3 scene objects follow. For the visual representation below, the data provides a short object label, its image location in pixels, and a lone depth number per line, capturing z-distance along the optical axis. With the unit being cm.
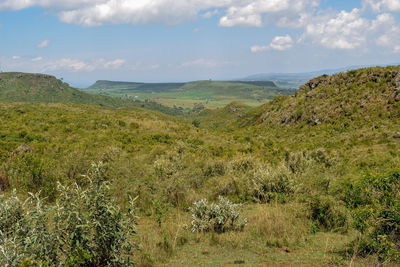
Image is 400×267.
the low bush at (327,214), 859
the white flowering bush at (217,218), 852
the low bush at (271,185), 1140
